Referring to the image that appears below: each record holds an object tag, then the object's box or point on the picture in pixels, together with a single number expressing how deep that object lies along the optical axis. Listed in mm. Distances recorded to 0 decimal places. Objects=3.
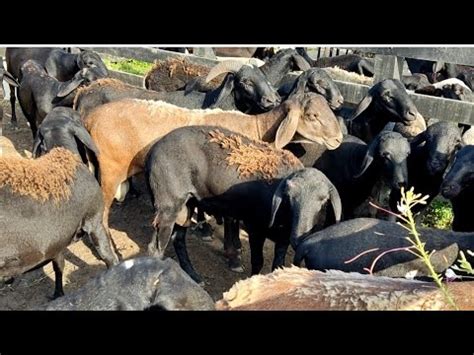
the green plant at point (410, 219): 1814
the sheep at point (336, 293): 2623
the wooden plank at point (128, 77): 9523
